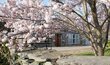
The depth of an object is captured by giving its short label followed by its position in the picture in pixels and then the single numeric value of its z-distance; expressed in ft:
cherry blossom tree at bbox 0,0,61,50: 7.08
